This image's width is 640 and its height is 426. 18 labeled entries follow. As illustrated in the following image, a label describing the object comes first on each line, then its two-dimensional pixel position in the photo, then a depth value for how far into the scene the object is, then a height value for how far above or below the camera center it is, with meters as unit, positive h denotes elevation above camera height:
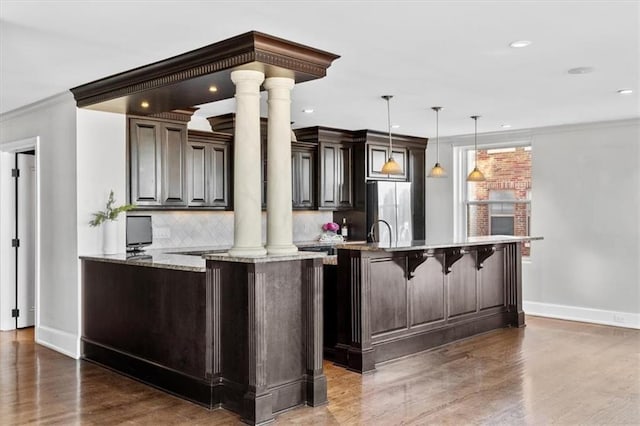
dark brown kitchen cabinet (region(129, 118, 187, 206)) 5.65 +0.53
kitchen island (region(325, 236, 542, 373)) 4.91 -0.85
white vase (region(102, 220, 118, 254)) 5.40 -0.21
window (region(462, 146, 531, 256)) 8.06 +0.23
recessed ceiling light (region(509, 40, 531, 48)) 3.80 +1.12
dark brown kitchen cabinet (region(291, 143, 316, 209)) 7.52 +0.48
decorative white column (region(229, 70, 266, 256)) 3.89 +0.35
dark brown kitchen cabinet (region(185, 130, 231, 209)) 6.42 +0.51
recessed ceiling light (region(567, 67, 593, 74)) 4.54 +1.12
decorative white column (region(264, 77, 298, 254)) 4.03 +0.30
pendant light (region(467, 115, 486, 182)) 6.85 +0.41
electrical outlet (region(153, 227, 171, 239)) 6.53 -0.22
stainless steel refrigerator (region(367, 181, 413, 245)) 7.93 +0.01
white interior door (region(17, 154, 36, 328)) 6.70 -0.30
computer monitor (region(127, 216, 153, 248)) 5.65 -0.18
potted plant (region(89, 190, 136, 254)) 5.27 -0.07
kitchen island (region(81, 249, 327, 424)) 3.72 -0.84
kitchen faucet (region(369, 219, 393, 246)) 7.81 -0.32
